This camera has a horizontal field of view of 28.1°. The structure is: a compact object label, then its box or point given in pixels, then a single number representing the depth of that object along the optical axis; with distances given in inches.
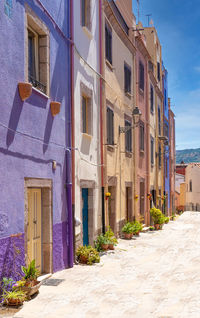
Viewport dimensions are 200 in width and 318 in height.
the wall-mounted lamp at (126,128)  674.2
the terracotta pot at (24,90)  310.8
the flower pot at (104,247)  526.0
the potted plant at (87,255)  438.3
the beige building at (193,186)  2144.4
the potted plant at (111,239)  535.5
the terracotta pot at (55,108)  379.9
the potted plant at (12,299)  272.9
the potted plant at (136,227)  714.0
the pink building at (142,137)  816.9
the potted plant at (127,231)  667.4
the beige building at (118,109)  609.6
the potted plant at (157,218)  892.0
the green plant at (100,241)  522.6
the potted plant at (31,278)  299.1
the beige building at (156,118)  1023.6
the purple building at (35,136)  291.9
